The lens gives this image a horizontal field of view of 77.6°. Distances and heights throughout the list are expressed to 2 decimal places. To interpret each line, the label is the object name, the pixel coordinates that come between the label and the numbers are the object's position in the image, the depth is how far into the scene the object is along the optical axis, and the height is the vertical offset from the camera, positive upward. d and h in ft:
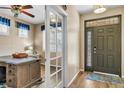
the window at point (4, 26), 9.99 +2.63
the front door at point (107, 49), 9.34 -0.57
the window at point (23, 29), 12.34 +2.67
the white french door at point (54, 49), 4.70 -0.27
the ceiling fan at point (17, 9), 6.64 +3.21
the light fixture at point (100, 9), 7.18 +3.34
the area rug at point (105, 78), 7.96 -3.74
